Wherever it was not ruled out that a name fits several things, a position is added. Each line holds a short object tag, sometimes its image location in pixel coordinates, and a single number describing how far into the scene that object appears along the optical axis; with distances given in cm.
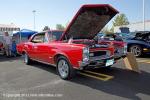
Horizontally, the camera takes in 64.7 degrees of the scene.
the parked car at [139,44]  606
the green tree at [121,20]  4362
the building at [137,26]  2836
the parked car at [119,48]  397
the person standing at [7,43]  740
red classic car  340
